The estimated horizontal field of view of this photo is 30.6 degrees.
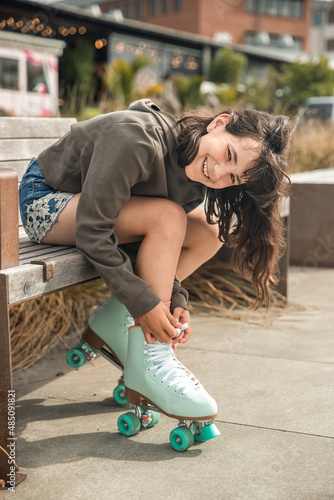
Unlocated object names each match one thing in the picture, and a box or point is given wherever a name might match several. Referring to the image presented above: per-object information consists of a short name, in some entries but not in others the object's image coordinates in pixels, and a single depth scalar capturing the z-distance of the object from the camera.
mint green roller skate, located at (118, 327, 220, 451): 1.60
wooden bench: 1.42
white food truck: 13.08
